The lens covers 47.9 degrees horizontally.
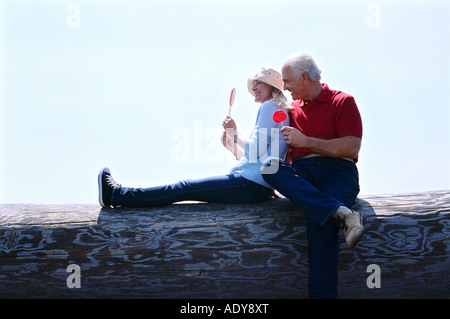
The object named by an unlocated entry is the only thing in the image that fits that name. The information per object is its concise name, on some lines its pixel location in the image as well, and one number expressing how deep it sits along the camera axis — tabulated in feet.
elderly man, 11.66
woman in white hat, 13.43
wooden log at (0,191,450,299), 12.41
